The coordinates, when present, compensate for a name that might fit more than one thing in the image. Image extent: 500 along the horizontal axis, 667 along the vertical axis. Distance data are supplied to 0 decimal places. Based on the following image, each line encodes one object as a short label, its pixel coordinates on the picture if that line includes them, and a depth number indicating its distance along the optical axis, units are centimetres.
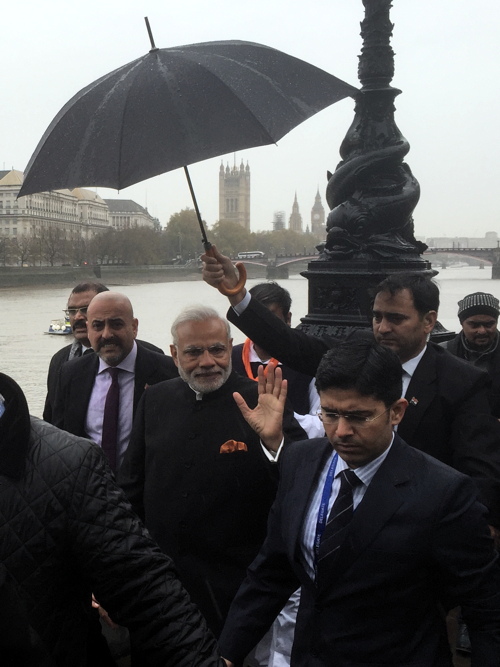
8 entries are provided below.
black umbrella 263
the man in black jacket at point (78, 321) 431
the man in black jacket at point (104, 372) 333
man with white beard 246
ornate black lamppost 446
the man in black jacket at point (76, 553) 138
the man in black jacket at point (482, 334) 399
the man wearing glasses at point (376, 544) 170
